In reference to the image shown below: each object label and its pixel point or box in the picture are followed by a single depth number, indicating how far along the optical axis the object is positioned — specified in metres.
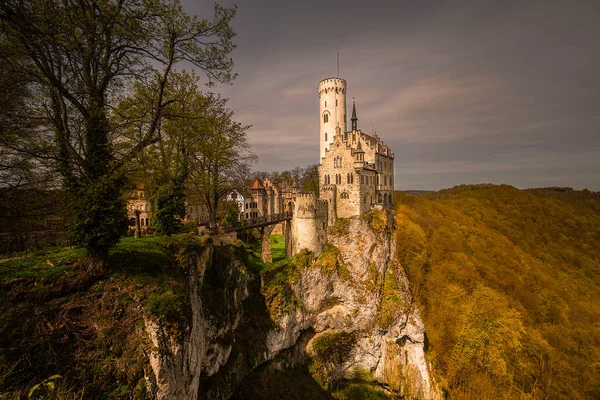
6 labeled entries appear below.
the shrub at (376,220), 29.44
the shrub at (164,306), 8.45
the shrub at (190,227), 18.97
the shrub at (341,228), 28.41
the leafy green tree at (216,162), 19.30
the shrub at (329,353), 25.75
